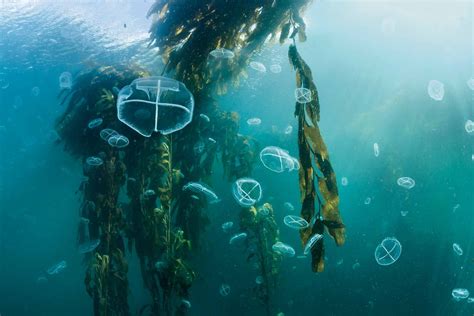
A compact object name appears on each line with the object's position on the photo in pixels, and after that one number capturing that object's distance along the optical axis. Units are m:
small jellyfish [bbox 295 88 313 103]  3.02
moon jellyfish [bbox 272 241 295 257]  6.65
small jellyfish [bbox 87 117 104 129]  6.40
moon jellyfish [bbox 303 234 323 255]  2.70
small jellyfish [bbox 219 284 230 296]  11.80
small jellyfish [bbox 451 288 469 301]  11.29
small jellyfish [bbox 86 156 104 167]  5.43
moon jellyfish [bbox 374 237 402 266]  9.92
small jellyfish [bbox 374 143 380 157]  17.91
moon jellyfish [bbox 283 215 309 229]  5.84
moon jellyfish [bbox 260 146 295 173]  6.48
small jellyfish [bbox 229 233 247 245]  6.86
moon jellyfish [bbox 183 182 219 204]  5.43
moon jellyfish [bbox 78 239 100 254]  5.31
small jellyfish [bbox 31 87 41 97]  13.69
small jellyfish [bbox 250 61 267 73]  8.39
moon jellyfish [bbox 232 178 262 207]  5.96
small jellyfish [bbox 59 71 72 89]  10.31
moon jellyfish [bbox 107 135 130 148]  5.71
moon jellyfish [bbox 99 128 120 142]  5.87
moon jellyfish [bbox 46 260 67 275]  10.17
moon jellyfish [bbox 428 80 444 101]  14.05
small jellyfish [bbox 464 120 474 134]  15.72
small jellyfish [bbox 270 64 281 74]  13.02
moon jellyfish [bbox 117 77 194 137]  4.02
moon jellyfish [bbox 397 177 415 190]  15.79
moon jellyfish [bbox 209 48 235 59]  4.41
